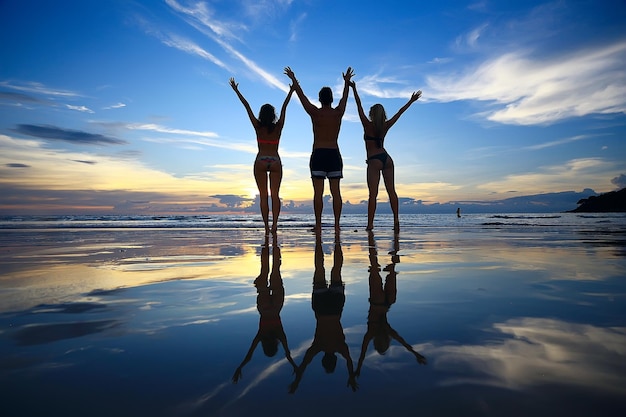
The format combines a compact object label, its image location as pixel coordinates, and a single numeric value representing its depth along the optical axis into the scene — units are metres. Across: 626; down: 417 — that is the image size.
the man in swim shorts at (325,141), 7.56
